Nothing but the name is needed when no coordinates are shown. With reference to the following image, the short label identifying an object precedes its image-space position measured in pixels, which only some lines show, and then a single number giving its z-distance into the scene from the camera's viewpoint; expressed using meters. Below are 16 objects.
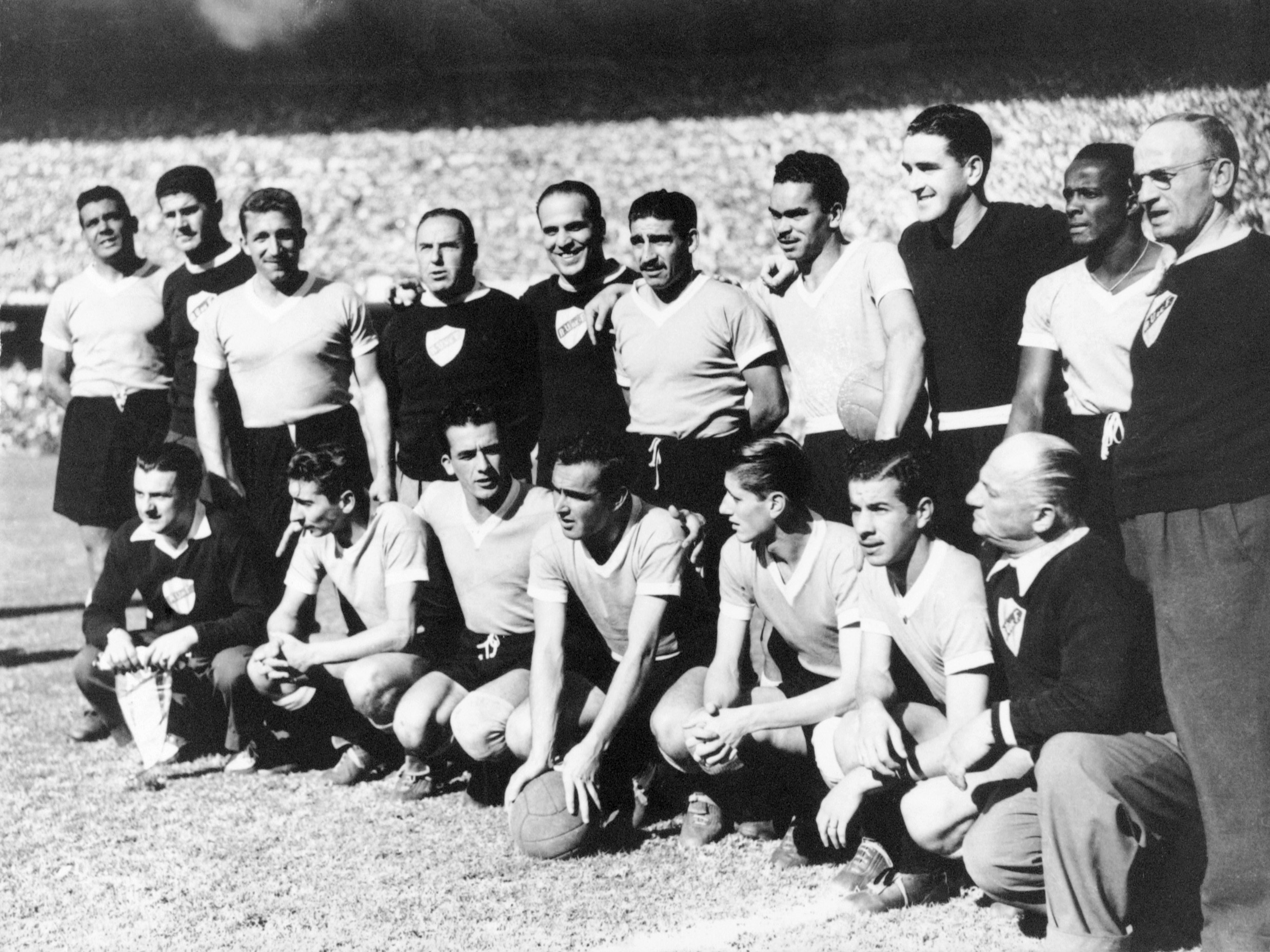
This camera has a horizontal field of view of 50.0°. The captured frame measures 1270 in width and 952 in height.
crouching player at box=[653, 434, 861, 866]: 3.72
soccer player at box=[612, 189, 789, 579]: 4.28
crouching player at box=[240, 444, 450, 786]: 4.47
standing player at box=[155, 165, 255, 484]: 5.20
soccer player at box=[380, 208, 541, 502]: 4.68
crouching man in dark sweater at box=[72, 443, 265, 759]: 4.82
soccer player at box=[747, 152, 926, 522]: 3.88
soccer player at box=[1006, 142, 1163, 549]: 3.70
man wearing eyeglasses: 2.94
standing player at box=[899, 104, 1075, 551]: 3.90
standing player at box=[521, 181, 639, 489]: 4.53
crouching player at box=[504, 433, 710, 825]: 3.97
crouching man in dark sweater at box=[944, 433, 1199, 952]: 2.97
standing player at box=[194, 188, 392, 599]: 4.92
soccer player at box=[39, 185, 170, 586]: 5.46
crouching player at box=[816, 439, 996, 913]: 3.34
